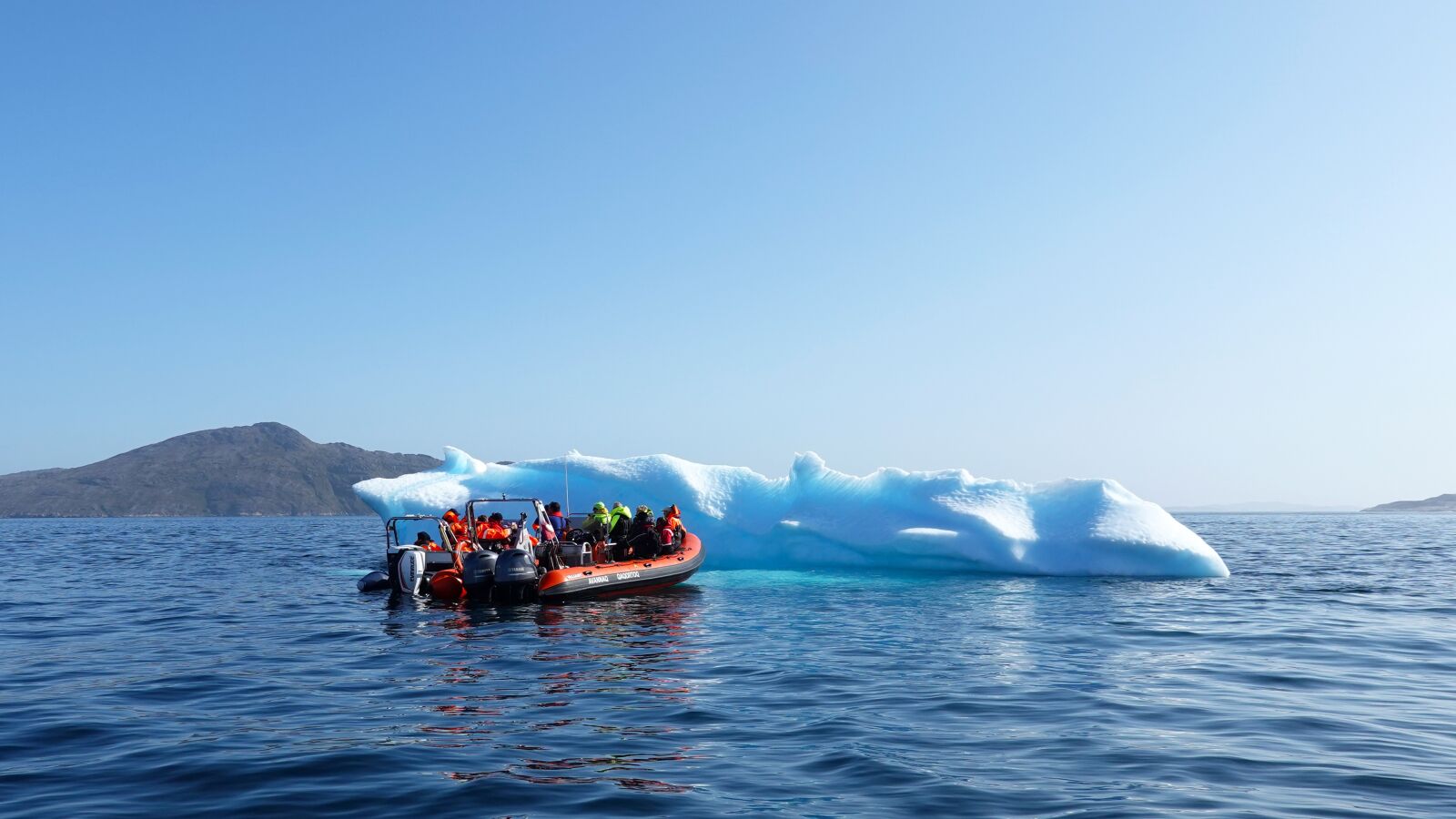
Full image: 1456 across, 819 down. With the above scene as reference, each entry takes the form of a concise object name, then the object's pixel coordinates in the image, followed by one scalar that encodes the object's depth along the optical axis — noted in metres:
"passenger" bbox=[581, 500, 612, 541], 19.97
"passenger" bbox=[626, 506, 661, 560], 19.39
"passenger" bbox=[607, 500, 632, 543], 19.98
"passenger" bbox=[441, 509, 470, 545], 18.28
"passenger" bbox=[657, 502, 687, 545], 19.80
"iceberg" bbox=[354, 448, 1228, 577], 21.98
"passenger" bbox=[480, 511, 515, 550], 18.52
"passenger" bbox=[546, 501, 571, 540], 20.02
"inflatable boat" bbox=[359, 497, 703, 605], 16.41
